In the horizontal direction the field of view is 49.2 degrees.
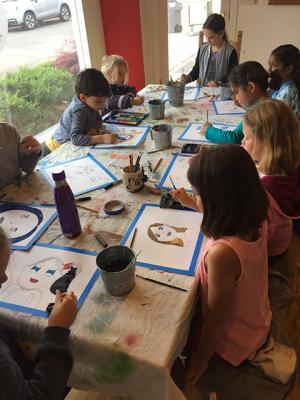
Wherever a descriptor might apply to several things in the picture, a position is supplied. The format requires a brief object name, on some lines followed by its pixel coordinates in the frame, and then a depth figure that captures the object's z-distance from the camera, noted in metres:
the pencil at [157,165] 1.38
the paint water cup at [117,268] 0.79
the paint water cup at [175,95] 1.98
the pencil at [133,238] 0.97
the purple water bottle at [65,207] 0.95
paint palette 1.87
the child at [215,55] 2.48
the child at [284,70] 1.90
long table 0.70
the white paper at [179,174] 1.27
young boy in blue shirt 1.66
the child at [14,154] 1.39
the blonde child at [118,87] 2.09
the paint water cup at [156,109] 1.83
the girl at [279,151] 1.14
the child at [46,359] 0.65
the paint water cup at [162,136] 1.50
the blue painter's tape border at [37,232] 1.00
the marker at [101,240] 0.98
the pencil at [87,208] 1.15
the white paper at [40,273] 0.83
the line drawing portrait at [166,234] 0.98
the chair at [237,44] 2.68
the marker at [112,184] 1.28
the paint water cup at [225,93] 2.06
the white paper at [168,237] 0.92
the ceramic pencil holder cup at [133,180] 1.21
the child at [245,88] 1.59
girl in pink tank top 0.81
